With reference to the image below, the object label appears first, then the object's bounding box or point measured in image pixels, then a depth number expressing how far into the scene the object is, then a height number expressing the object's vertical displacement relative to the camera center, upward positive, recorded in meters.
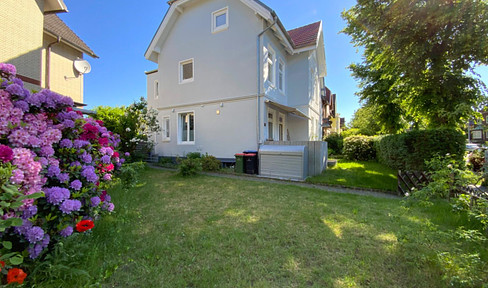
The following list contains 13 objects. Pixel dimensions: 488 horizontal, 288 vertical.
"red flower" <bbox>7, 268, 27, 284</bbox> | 1.67 -1.09
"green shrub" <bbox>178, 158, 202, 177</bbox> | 8.98 -0.95
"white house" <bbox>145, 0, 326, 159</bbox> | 11.09 +4.56
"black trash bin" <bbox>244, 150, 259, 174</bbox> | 9.89 -0.86
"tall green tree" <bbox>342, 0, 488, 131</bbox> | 6.32 +3.62
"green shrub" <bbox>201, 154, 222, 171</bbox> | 10.56 -0.96
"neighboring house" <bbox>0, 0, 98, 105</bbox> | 7.19 +4.66
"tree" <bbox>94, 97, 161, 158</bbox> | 11.26 +1.50
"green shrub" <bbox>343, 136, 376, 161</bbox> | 15.81 -0.23
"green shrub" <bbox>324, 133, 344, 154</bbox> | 20.80 +0.25
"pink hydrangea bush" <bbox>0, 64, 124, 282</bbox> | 1.93 -0.23
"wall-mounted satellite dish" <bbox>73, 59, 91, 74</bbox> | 13.05 +5.51
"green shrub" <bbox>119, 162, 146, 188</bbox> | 4.85 -0.81
